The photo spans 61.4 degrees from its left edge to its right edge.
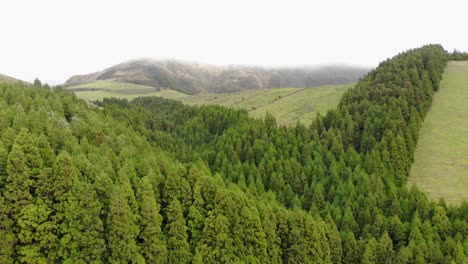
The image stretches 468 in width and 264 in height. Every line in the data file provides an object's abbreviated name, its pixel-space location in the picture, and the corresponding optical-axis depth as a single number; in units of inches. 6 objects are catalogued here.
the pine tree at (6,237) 2273.0
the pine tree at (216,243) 2662.4
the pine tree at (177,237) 2642.7
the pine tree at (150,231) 2556.6
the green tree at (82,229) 2390.5
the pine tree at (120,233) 2437.3
